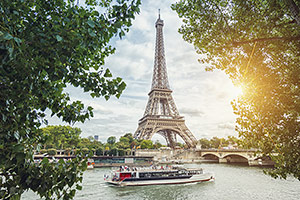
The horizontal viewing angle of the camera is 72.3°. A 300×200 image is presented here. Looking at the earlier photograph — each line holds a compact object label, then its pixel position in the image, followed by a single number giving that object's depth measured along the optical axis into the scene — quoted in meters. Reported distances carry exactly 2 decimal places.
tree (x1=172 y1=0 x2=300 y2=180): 7.18
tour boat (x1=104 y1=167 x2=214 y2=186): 27.88
